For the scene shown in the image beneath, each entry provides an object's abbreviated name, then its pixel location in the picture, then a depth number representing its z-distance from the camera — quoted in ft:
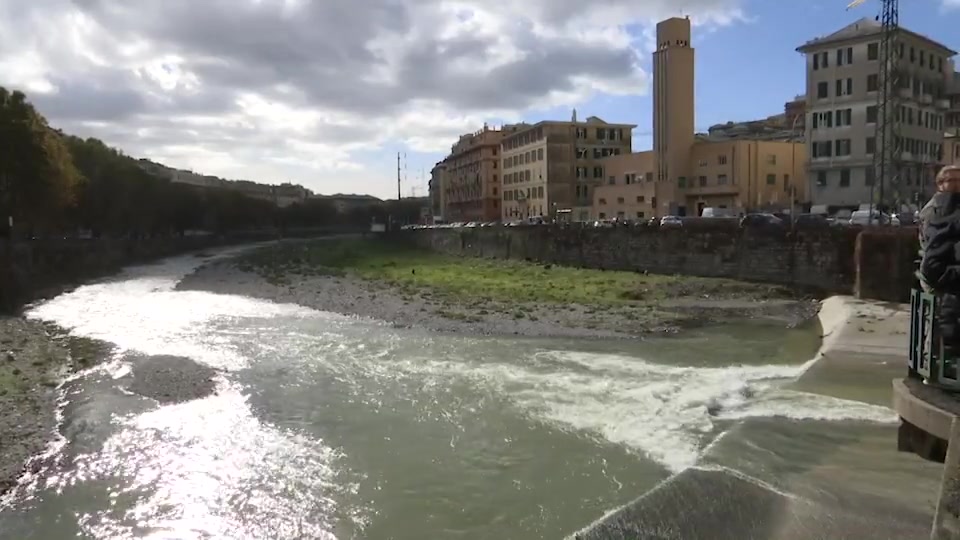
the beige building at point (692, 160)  225.35
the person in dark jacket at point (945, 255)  25.58
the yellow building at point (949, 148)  208.44
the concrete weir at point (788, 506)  25.64
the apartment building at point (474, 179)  411.34
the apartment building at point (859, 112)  197.06
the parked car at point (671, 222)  151.41
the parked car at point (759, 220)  131.64
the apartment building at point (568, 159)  320.29
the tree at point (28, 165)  155.74
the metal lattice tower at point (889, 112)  167.84
